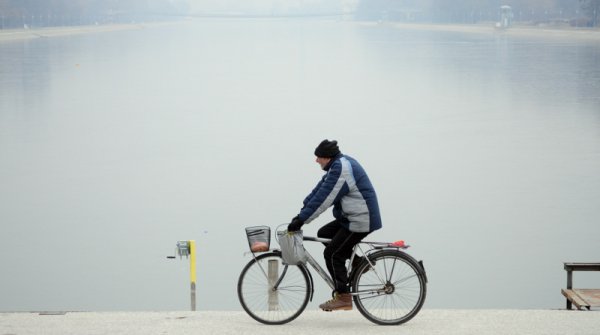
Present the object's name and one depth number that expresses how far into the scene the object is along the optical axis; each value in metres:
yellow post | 18.15
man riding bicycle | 14.92
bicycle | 15.05
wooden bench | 17.33
